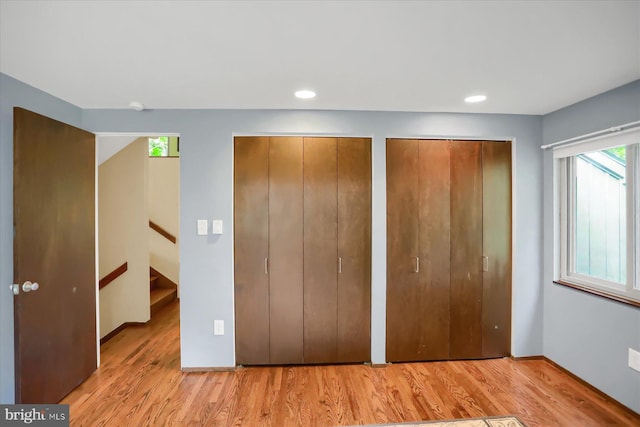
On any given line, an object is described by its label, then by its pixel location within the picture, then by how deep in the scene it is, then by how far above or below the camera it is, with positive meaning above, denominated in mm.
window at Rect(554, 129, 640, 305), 2201 -6
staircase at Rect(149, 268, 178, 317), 4254 -1192
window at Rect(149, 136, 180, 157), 6285 +1468
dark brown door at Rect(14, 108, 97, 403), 1917 -294
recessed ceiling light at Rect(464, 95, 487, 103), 2363 +935
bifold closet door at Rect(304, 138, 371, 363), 2750 -327
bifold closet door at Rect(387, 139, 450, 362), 2793 -244
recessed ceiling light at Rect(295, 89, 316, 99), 2250 +934
